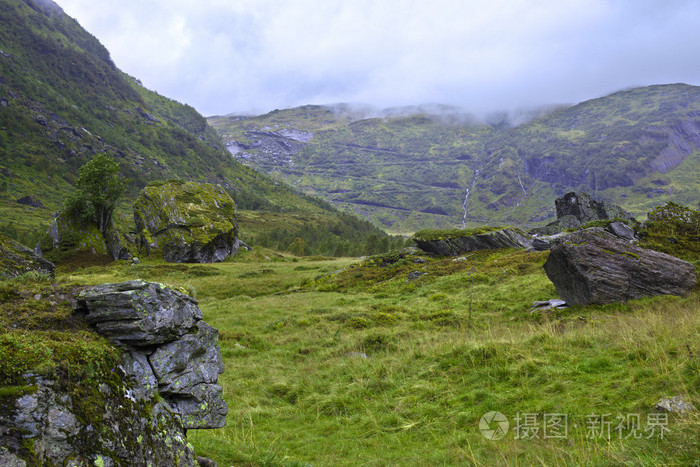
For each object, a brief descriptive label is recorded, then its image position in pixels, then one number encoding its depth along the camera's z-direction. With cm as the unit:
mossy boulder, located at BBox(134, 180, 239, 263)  4775
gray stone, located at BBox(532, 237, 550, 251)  3077
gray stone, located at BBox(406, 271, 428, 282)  3014
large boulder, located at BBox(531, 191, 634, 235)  4659
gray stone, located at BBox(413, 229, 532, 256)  3578
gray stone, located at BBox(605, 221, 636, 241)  2289
